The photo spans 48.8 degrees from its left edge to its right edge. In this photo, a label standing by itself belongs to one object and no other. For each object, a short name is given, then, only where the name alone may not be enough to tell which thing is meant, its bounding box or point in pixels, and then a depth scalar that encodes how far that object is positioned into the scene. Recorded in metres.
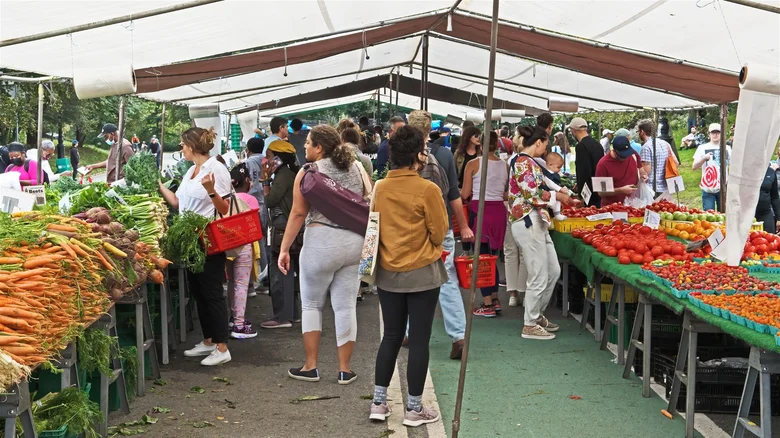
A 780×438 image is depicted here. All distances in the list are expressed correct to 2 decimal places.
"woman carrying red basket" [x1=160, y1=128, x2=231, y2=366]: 7.63
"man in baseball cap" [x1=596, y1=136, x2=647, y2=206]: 11.00
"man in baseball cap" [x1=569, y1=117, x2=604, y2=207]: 11.73
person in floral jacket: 8.40
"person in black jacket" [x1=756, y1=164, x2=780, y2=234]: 12.55
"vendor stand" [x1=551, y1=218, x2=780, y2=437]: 4.87
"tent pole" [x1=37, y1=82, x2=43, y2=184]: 8.91
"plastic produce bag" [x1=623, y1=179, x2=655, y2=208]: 11.53
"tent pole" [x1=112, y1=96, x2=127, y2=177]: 11.23
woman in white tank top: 9.51
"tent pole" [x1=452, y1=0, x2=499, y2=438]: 4.45
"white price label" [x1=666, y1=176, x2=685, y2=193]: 13.14
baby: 8.51
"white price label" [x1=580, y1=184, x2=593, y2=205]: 10.73
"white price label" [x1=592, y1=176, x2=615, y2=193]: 10.90
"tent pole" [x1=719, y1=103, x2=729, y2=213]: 10.86
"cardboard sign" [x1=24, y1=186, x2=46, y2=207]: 6.88
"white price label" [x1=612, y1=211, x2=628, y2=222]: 10.23
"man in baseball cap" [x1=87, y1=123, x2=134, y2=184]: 14.42
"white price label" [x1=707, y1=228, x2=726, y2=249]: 6.47
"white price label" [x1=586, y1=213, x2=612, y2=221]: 9.92
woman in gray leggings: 6.62
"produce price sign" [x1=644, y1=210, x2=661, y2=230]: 9.54
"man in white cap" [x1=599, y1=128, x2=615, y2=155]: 18.78
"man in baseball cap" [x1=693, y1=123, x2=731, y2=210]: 14.11
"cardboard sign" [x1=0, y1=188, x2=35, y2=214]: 6.39
